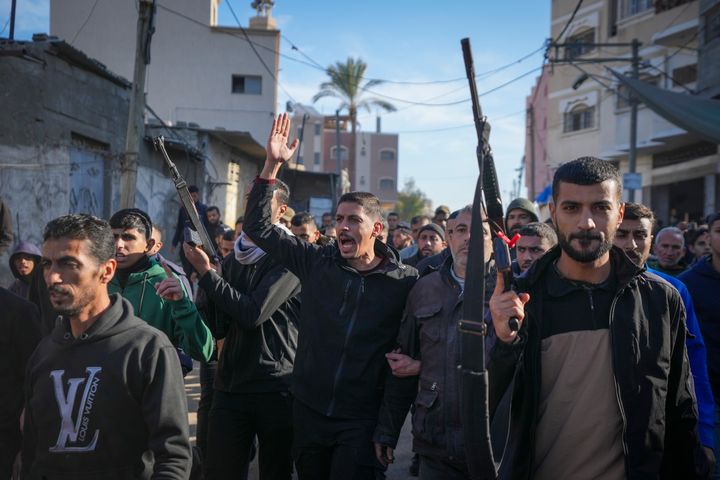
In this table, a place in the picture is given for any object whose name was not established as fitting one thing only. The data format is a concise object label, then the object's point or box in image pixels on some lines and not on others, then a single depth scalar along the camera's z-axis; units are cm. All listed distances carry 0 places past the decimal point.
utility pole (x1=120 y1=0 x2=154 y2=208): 1175
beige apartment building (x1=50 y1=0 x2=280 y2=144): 3089
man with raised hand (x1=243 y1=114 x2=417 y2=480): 371
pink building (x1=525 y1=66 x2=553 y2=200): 3797
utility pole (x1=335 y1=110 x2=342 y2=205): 3101
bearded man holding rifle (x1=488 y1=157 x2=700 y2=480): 264
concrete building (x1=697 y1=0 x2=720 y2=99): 1852
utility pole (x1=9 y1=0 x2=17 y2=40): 1336
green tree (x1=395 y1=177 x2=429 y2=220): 7001
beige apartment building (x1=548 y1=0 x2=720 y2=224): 2328
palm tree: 3794
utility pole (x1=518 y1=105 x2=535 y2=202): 3694
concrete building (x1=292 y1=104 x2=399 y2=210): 7086
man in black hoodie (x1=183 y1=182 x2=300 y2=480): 424
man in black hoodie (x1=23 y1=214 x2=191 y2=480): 273
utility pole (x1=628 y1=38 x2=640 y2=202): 1931
